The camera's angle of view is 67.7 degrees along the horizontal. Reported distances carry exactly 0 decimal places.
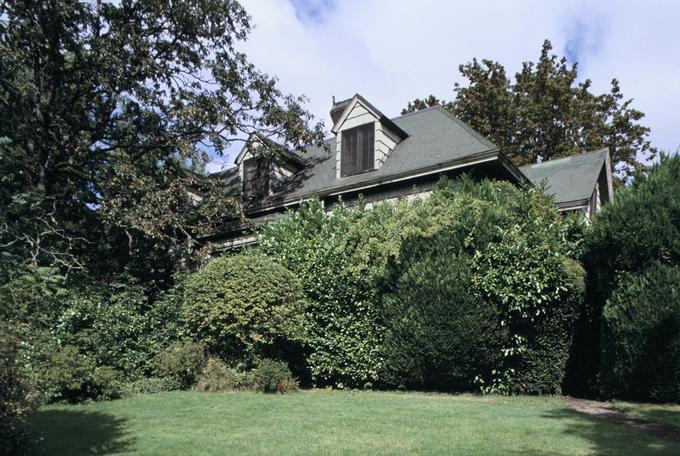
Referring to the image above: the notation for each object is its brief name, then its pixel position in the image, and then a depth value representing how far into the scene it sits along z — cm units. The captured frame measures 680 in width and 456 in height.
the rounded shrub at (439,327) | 973
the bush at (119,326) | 1156
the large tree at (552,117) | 2780
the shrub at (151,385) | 1073
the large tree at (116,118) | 1392
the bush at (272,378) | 1038
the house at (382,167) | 1451
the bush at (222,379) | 1070
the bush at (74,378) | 916
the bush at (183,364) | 1120
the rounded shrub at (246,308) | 1100
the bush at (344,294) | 1118
